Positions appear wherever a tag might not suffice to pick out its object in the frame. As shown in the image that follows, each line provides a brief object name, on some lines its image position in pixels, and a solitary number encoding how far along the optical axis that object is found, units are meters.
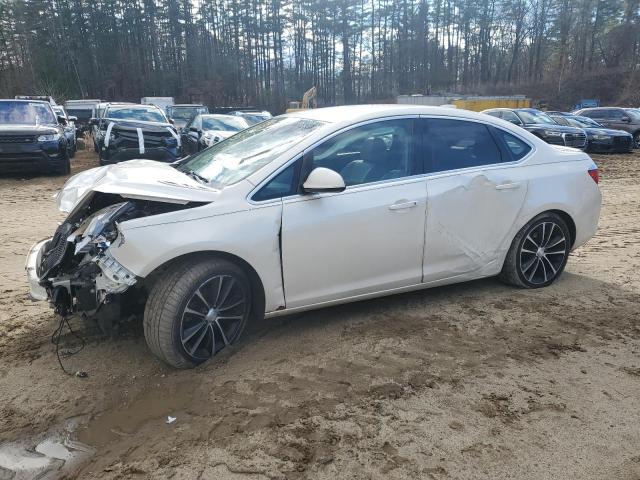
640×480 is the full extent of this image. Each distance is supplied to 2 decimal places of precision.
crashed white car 3.13
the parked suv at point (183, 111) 21.97
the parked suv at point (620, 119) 20.70
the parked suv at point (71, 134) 14.68
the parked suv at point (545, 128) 16.65
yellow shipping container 34.03
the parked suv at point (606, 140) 18.12
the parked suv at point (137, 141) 12.52
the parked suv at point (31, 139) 10.86
